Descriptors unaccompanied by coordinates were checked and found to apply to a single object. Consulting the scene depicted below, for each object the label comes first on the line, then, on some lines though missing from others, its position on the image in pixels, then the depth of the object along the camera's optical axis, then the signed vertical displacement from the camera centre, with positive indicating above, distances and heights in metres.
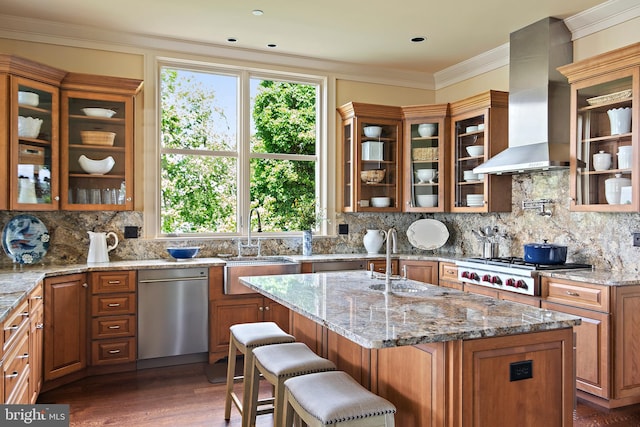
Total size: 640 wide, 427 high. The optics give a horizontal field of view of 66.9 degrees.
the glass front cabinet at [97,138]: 4.12 +0.66
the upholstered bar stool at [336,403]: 1.82 -0.74
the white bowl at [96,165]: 4.21 +0.43
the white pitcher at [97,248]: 4.22 -0.31
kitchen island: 1.78 -0.57
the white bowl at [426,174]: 5.20 +0.42
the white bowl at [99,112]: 4.22 +0.89
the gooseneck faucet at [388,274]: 2.62 -0.34
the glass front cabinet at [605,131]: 3.36 +0.60
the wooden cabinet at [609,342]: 3.19 -0.87
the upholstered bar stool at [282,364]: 2.30 -0.74
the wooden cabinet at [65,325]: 3.55 -0.85
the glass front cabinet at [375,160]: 5.26 +0.58
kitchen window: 4.81 +0.66
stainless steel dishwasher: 4.04 -0.86
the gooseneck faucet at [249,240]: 4.86 -0.27
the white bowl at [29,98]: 3.76 +0.91
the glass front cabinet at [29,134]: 3.67 +0.63
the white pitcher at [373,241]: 5.28 -0.31
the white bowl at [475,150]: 4.80 +0.63
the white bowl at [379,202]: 5.32 +0.12
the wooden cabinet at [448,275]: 4.55 -0.60
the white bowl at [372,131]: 5.28 +0.89
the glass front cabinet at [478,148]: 4.66 +0.65
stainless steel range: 3.69 -0.49
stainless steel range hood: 3.98 +0.94
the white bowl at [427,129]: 5.21 +0.91
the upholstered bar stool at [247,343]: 2.73 -0.75
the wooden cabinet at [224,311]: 4.24 -0.88
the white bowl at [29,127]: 3.79 +0.69
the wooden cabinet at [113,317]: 3.91 -0.85
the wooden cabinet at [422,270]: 4.83 -0.58
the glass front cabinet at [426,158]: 5.12 +0.60
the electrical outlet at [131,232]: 4.51 -0.18
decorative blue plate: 3.90 -0.21
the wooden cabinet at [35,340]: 2.97 -0.83
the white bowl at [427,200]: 5.18 +0.14
